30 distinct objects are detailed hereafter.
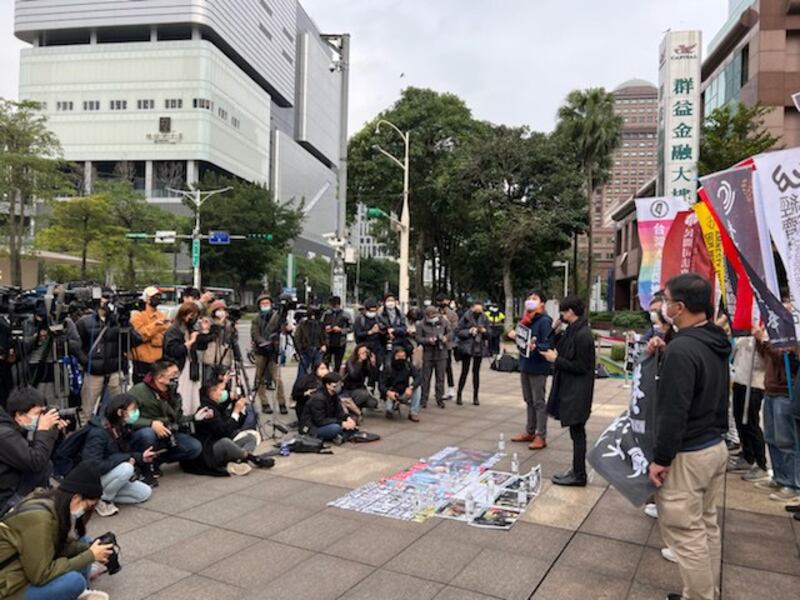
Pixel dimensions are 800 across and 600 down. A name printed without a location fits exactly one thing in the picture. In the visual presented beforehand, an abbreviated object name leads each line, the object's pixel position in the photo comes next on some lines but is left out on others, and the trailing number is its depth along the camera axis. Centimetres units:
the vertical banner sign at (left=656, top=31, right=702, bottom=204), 1912
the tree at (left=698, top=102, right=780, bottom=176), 1806
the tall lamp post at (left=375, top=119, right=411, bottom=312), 1908
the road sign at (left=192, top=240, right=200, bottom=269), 3284
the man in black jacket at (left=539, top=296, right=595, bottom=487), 584
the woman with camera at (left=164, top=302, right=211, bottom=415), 705
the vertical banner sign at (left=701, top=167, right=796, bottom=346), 430
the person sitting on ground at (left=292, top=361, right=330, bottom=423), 775
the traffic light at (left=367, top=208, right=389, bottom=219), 1745
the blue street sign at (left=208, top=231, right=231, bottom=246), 3547
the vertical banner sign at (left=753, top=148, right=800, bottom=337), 399
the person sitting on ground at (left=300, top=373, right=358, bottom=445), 749
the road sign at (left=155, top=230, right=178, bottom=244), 3228
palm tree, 3412
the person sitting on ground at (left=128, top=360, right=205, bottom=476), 564
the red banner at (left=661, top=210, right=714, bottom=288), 693
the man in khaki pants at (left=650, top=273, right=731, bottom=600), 318
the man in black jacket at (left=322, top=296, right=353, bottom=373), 990
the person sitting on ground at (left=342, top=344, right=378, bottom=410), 884
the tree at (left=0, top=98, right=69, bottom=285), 3209
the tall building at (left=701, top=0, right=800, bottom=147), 3175
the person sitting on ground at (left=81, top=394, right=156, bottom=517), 495
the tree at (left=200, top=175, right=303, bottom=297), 4228
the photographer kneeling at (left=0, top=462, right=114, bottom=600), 294
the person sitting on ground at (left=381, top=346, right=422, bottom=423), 910
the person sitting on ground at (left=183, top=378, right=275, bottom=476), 614
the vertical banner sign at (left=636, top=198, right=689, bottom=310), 754
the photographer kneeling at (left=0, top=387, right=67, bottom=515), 388
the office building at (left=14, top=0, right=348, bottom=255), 6384
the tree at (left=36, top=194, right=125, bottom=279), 3419
